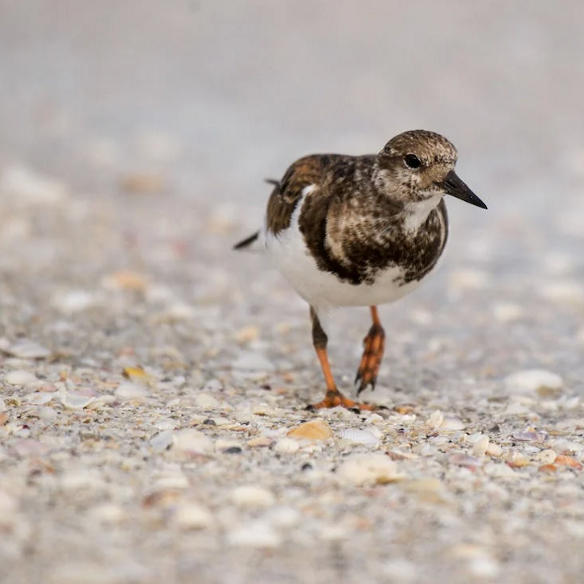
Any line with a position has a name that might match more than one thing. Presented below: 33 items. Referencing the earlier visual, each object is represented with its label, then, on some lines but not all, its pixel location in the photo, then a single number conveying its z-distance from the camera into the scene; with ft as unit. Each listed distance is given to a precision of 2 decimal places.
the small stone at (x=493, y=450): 22.26
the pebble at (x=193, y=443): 20.90
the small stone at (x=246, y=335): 32.81
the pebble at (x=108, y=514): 17.61
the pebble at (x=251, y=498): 18.63
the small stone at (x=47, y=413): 22.56
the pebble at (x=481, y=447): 22.20
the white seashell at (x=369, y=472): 19.90
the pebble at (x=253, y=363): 30.12
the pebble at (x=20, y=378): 25.40
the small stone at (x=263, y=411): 24.98
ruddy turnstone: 24.50
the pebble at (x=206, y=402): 25.18
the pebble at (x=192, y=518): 17.57
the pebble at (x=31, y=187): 42.91
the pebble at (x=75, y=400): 23.61
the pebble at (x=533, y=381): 29.27
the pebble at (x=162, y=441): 21.00
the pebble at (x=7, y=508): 17.17
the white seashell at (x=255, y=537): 17.19
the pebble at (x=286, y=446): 21.58
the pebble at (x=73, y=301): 33.60
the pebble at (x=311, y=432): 22.38
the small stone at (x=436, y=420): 24.85
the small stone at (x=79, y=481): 18.67
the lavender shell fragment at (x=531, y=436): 23.93
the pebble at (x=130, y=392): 25.20
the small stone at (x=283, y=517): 17.97
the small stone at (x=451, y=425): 24.61
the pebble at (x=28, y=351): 28.04
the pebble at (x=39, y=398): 23.70
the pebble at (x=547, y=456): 22.11
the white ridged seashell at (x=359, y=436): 22.52
